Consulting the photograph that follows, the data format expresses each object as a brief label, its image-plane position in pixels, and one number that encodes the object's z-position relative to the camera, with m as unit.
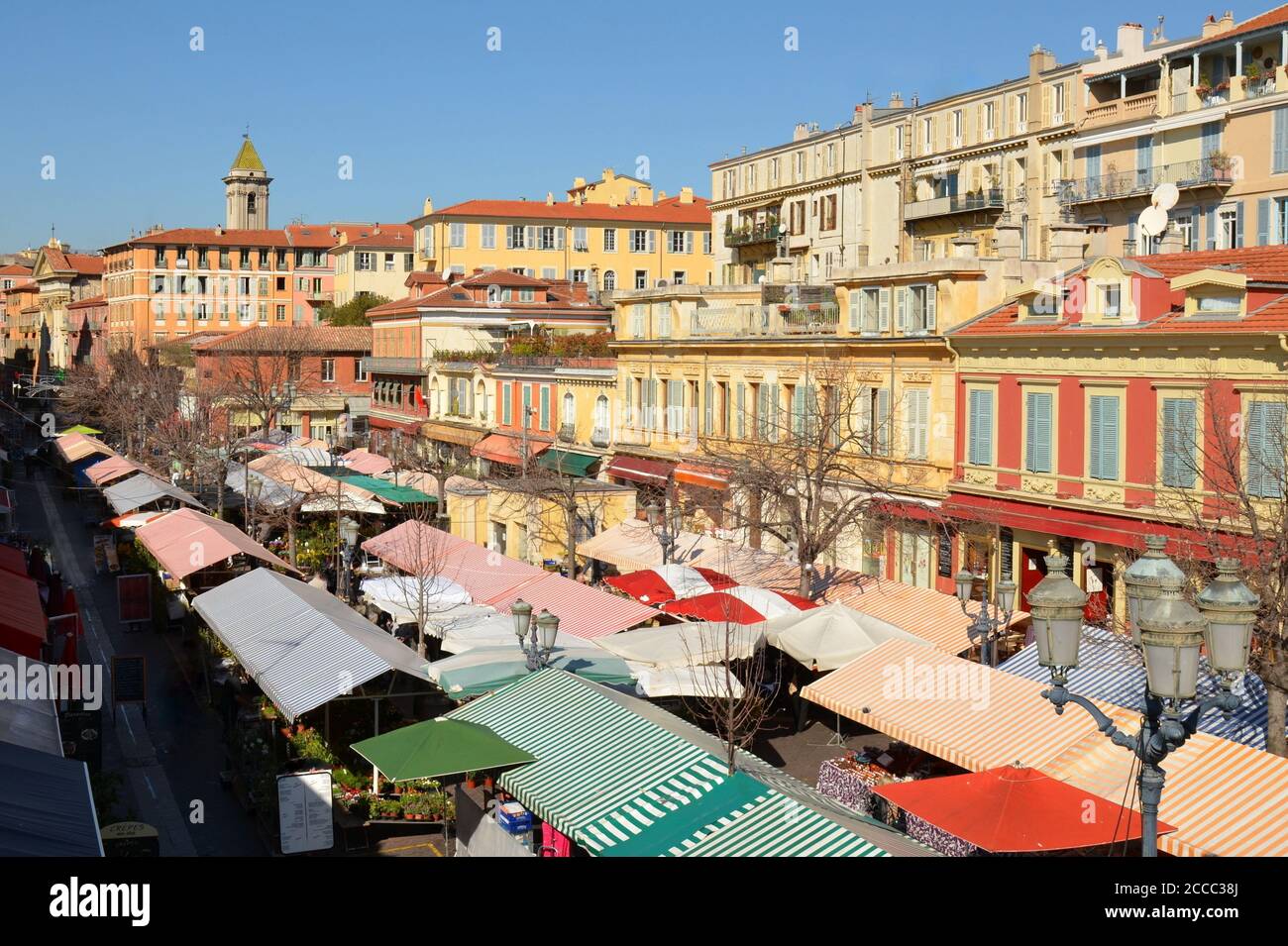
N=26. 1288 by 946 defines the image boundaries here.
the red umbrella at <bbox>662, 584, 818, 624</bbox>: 23.92
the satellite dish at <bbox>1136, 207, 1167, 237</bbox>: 30.64
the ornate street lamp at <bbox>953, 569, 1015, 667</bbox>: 19.69
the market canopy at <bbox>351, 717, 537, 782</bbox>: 14.87
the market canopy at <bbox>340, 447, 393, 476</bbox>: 50.06
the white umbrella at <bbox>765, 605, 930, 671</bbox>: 21.80
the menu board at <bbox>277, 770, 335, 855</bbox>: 16.33
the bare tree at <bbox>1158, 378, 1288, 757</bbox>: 16.20
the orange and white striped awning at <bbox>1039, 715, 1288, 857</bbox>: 13.19
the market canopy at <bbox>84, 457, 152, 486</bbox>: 44.69
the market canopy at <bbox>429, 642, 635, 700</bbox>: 20.00
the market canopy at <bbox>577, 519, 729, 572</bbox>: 31.31
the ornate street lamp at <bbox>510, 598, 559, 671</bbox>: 18.84
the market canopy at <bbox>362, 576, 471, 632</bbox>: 25.70
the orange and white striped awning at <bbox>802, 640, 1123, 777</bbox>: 16.34
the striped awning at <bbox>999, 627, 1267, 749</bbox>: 17.09
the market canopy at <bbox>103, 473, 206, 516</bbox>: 39.67
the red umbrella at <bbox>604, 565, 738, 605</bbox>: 26.33
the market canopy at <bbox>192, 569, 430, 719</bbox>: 19.41
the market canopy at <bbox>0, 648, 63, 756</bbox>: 14.03
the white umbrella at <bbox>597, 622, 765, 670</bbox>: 21.95
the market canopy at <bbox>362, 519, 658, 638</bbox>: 24.95
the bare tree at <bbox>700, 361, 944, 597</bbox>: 27.64
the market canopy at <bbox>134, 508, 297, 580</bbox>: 29.50
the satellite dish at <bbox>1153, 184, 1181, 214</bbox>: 30.70
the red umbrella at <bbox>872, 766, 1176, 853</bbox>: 13.55
